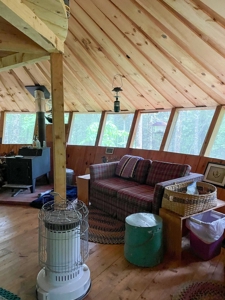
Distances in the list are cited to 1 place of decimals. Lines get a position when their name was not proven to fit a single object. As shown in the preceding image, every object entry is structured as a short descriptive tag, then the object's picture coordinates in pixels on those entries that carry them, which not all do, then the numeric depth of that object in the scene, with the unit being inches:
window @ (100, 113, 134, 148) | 205.0
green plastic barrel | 89.7
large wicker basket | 95.7
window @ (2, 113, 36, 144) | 254.5
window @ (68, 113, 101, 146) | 224.5
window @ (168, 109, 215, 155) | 160.1
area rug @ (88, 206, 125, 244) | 110.8
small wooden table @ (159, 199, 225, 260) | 95.3
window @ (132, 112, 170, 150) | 183.8
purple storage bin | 94.5
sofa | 116.0
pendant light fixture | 158.6
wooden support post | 86.4
